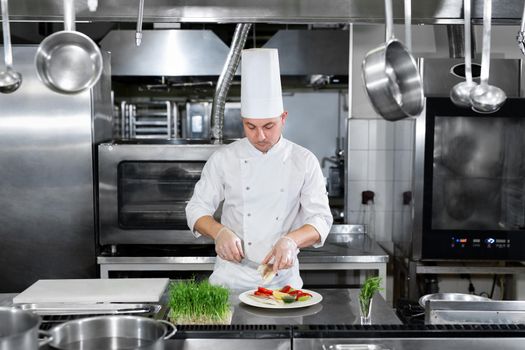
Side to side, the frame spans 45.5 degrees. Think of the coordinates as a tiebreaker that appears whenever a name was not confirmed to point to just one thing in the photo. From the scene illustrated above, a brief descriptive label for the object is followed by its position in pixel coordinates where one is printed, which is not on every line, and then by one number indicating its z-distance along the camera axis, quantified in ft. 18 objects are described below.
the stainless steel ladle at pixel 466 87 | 5.39
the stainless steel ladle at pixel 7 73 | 5.28
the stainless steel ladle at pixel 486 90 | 5.29
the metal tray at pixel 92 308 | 6.19
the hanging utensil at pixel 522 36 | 5.71
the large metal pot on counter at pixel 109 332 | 4.50
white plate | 6.42
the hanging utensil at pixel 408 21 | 5.27
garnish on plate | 6.56
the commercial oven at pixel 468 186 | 10.53
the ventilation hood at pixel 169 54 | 13.55
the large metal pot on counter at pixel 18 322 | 4.00
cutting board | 6.47
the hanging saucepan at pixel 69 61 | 4.97
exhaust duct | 11.02
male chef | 8.00
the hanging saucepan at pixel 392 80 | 5.08
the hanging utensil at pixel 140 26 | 5.85
